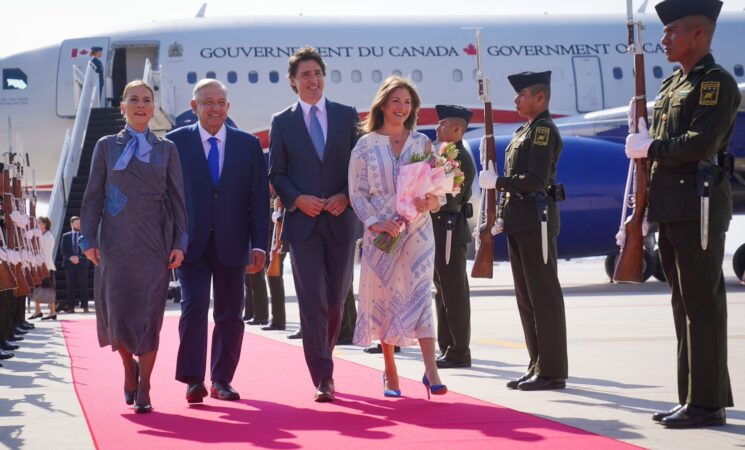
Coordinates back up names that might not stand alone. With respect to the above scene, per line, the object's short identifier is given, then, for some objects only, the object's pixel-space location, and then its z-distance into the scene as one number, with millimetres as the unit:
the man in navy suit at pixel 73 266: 16547
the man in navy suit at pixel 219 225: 6246
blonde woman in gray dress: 5875
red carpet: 4785
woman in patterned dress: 6035
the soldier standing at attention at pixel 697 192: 4977
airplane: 19609
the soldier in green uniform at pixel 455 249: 7676
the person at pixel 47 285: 13664
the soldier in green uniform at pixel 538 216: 6391
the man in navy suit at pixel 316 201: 6125
